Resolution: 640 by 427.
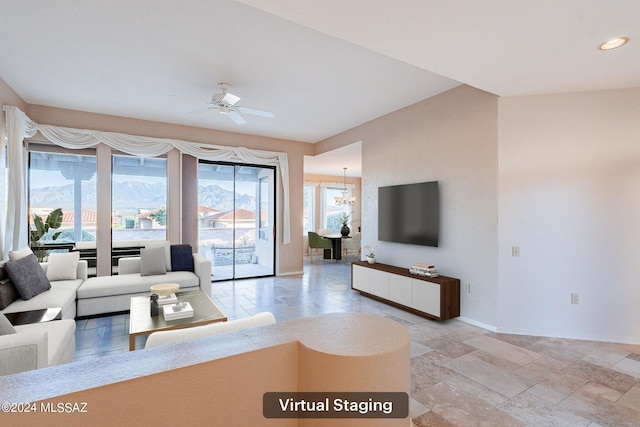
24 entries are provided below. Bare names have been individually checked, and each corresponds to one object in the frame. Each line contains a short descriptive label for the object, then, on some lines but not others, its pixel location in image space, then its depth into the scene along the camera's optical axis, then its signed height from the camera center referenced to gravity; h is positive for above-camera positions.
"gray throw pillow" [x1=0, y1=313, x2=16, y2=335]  1.88 -0.72
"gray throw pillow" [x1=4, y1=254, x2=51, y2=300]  3.10 -0.66
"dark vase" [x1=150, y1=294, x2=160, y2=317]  2.90 -0.91
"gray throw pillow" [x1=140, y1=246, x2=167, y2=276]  4.39 -0.68
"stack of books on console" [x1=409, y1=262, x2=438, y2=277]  4.12 -0.76
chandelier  9.22 +0.50
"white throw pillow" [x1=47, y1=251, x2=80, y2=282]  3.91 -0.68
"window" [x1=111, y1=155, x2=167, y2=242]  5.29 +0.33
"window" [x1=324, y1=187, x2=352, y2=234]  10.26 +0.20
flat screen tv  4.29 +0.04
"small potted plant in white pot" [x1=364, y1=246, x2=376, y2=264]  5.18 -0.69
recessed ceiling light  2.35 +1.40
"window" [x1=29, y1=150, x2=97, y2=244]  4.79 +0.42
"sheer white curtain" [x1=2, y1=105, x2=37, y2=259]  3.89 +0.46
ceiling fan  3.76 +1.47
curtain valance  3.97 +1.20
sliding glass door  6.10 -0.05
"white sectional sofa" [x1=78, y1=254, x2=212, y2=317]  3.80 -0.94
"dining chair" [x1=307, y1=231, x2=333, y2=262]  8.56 -0.76
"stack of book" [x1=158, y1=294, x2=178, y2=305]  3.17 -0.91
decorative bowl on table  3.17 -0.79
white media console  3.81 -1.06
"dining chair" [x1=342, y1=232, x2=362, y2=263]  8.96 -0.82
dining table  8.98 -0.95
